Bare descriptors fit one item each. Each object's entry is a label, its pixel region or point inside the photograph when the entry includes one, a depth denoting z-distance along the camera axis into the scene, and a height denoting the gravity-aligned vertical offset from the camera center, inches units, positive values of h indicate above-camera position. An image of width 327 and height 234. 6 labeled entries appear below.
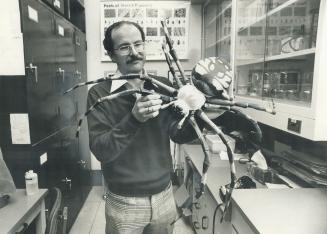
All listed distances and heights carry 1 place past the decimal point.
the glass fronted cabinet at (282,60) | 42.3 +4.0
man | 37.4 -13.6
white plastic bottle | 49.0 -18.7
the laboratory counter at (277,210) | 36.0 -19.3
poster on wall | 118.2 +26.6
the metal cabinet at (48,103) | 56.8 -6.2
